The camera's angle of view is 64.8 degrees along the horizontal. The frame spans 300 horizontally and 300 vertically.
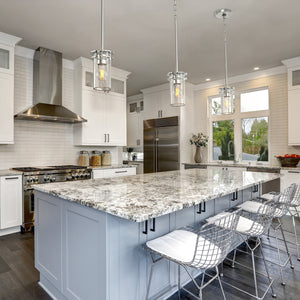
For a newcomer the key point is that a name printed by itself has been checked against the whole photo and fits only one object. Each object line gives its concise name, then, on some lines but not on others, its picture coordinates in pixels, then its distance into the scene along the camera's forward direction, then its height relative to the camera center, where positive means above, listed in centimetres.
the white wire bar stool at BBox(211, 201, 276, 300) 189 -65
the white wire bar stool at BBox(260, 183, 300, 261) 262 -61
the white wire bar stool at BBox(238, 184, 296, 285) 242 -63
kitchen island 141 -57
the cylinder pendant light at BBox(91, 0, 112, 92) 193 +67
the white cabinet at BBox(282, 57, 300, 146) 432 +90
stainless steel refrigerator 581 +12
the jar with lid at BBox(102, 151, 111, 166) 500 -19
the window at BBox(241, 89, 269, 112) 510 +107
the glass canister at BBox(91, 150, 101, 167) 480 -21
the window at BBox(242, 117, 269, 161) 511 +22
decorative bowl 421 -23
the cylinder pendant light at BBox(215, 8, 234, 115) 290 +65
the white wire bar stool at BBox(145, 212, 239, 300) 136 -63
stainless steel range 339 -44
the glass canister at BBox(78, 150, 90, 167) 458 -18
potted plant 575 +15
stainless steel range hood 391 +107
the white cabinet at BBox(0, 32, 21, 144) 346 +94
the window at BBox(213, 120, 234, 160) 562 +22
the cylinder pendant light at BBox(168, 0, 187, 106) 238 +64
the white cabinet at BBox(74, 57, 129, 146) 441 +80
